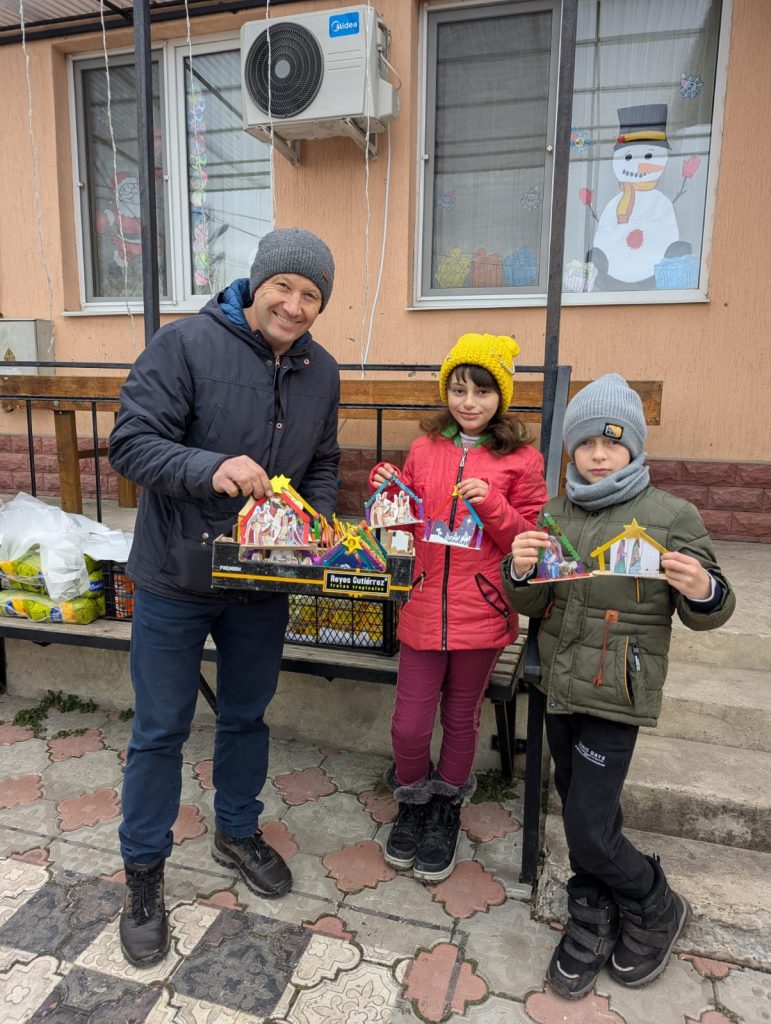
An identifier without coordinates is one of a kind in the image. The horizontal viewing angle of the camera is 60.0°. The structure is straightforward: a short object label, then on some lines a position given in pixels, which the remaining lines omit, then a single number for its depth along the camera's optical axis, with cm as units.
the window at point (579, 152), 426
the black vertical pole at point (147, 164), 250
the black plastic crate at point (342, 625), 272
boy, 170
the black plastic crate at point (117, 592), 305
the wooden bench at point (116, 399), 332
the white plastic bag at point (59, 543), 299
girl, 209
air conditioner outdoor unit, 416
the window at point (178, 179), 507
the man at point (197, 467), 175
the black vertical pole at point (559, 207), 228
